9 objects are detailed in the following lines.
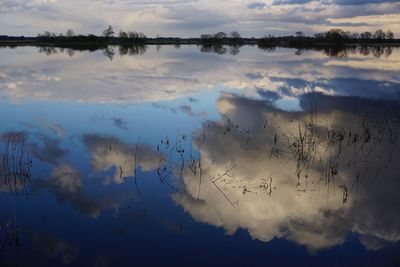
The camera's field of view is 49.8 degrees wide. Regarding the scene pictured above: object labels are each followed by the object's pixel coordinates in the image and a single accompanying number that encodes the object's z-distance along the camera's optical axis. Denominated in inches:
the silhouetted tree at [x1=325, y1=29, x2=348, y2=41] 4274.1
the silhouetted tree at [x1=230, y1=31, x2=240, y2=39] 5369.1
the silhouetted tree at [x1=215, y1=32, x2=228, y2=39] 4916.3
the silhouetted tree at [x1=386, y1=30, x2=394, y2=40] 5068.9
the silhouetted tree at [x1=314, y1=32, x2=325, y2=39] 4651.8
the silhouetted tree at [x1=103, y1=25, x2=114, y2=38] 4578.2
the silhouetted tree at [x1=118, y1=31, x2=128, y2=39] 4513.8
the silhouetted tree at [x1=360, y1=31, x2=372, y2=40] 4933.6
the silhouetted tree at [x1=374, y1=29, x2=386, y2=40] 4990.2
